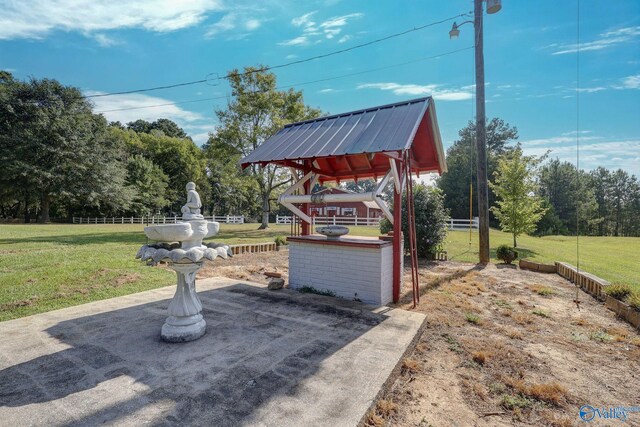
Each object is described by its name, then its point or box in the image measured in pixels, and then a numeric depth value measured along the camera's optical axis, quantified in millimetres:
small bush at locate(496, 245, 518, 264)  9812
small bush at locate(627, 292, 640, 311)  4770
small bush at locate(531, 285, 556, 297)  6375
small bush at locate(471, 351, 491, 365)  3395
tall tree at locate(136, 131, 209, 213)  39094
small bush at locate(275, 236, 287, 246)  12164
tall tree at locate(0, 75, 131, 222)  27828
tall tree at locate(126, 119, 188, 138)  52938
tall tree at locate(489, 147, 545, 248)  13141
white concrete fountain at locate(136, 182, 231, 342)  3152
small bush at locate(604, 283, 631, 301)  5363
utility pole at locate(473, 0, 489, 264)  9812
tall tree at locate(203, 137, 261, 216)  21766
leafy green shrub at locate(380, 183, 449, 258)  10172
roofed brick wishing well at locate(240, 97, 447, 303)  4844
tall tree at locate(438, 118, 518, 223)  35688
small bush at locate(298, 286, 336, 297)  5477
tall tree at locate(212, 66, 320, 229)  21344
